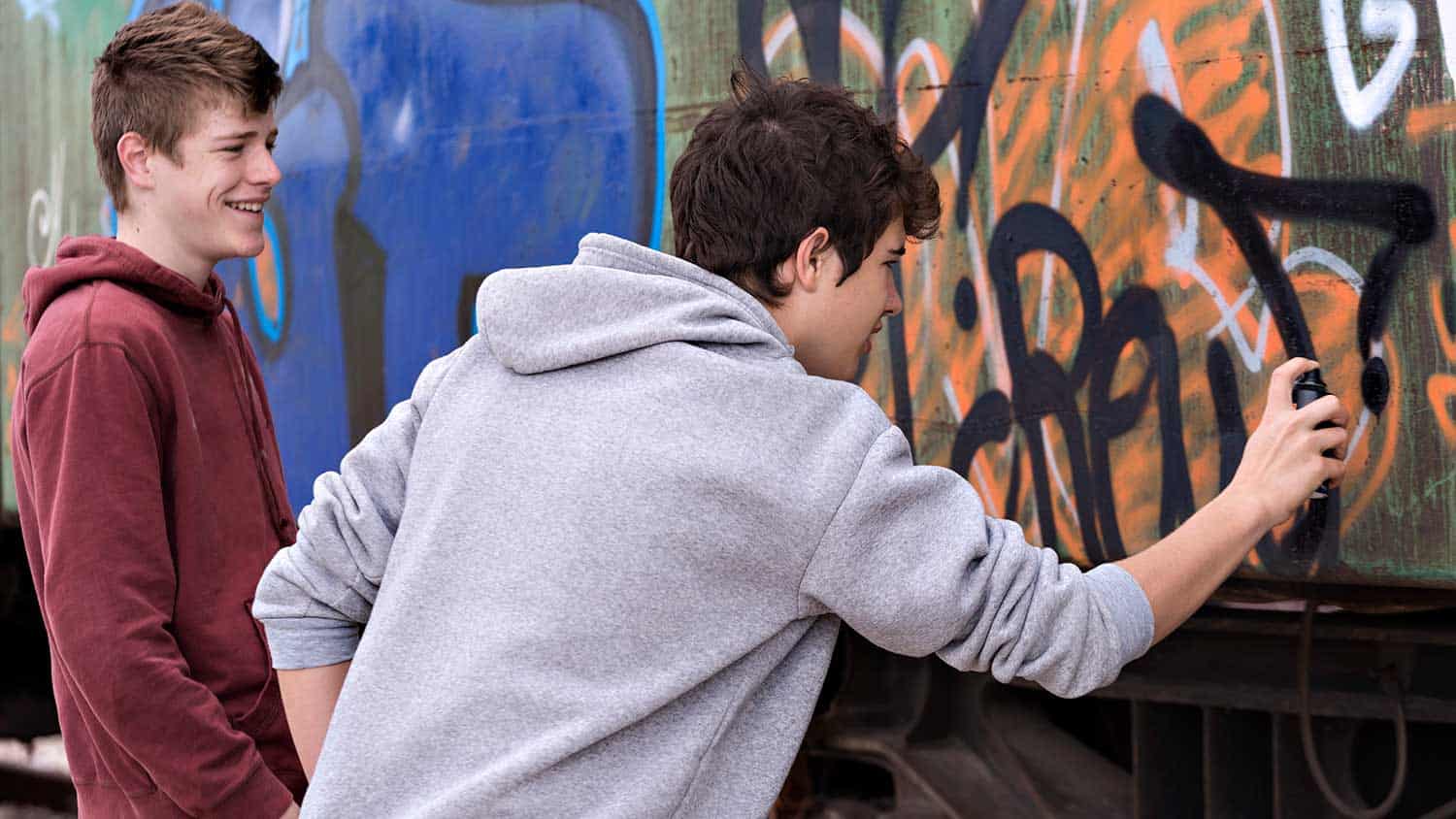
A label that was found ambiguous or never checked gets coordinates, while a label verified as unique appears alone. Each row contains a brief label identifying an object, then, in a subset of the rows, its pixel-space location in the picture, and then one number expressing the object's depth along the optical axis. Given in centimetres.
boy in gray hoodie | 310
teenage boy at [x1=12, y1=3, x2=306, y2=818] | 356
